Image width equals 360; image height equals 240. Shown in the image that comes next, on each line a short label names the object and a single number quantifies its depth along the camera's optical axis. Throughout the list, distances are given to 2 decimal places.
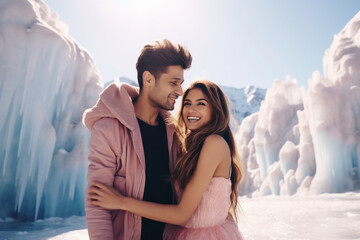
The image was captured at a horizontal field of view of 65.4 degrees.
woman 2.58
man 2.59
